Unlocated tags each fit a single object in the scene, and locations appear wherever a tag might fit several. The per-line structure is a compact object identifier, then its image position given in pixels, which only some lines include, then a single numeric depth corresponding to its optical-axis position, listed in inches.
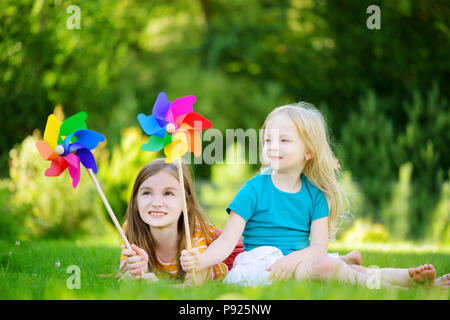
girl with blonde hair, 116.7
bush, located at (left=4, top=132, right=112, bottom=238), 239.6
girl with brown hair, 121.6
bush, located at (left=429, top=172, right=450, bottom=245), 260.4
